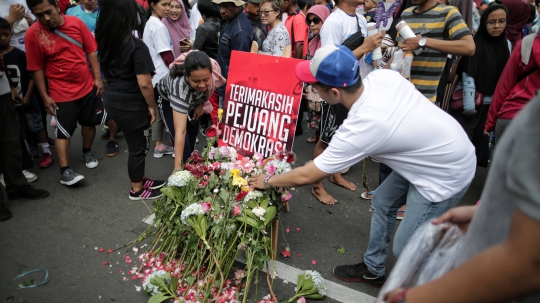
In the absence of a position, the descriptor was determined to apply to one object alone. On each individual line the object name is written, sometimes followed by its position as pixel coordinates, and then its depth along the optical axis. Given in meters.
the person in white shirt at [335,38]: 3.84
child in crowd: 4.25
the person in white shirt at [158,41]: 4.70
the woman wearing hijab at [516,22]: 4.88
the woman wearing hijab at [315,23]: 4.67
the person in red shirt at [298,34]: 5.23
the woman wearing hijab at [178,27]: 5.07
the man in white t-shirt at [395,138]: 1.97
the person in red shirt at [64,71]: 3.86
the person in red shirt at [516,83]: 2.91
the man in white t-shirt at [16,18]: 4.46
